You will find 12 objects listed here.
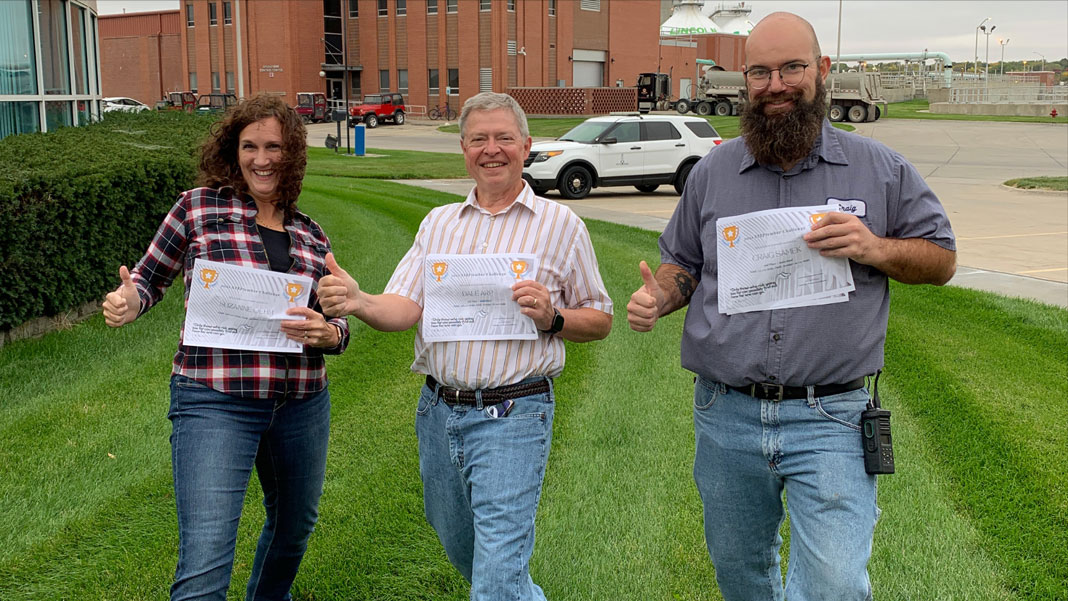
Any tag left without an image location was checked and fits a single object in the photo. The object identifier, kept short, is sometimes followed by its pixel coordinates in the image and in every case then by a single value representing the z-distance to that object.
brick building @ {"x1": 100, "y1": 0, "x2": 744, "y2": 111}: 65.31
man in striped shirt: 3.17
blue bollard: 34.69
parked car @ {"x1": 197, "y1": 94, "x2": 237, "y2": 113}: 54.87
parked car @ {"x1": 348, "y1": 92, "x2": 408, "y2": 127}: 58.82
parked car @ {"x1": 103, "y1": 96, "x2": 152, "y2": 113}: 54.98
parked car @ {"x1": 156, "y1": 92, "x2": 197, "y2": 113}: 59.65
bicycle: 65.38
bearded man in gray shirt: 2.92
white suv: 21.77
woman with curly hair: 3.18
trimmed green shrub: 6.80
